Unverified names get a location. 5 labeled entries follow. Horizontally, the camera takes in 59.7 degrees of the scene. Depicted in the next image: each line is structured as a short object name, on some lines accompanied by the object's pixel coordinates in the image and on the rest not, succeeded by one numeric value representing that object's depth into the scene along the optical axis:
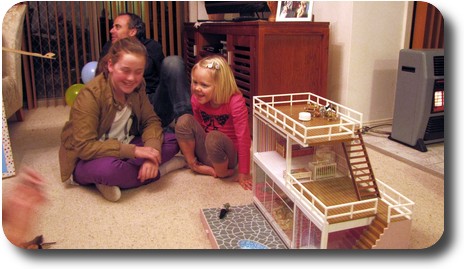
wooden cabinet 1.91
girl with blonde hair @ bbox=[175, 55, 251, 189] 1.47
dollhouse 0.88
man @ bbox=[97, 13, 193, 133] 1.87
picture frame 2.00
